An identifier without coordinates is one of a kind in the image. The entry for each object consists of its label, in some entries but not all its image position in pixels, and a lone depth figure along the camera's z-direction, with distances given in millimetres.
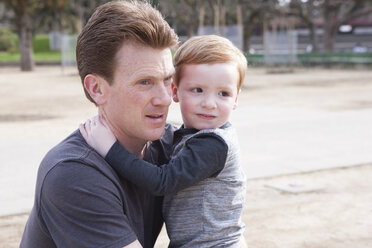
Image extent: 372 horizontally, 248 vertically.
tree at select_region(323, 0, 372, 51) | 37875
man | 1838
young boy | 2139
